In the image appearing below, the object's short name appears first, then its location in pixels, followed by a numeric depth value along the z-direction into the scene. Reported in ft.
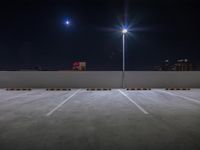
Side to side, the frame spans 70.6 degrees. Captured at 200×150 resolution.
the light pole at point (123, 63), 44.36
